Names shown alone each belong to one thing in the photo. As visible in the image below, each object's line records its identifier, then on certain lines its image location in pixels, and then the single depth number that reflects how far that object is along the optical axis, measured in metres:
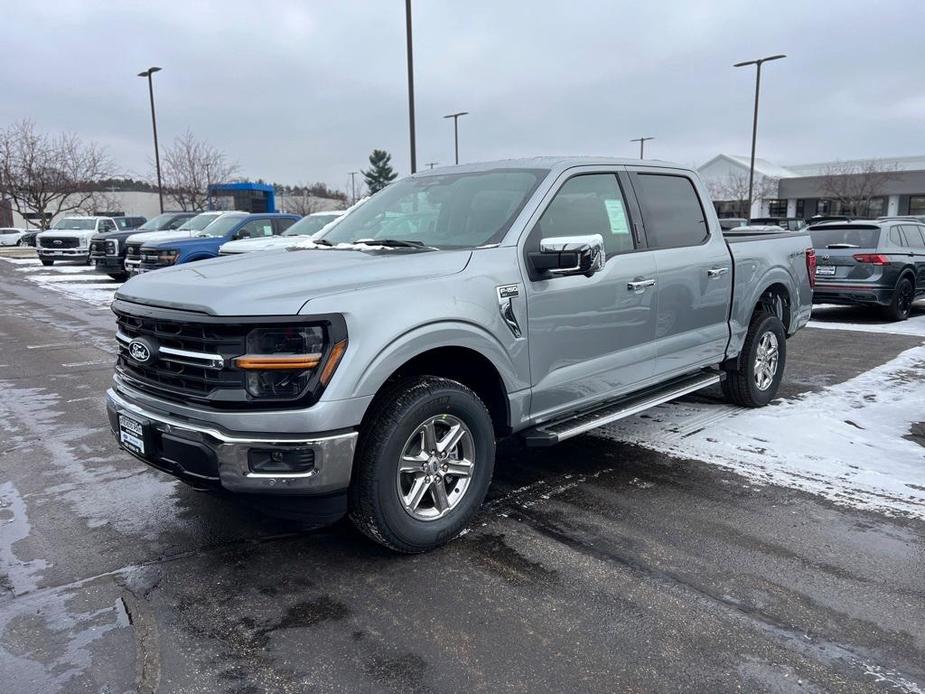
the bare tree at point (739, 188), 58.75
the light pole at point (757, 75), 29.53
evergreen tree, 85.69
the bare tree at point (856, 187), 50.44
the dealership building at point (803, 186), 52.66
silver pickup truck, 3.06
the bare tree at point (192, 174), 46.03
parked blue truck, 14.45
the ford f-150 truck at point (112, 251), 18.80
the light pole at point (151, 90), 32.59
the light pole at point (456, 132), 36.81
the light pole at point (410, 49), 18.39
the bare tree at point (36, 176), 41.62
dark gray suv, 11.15
